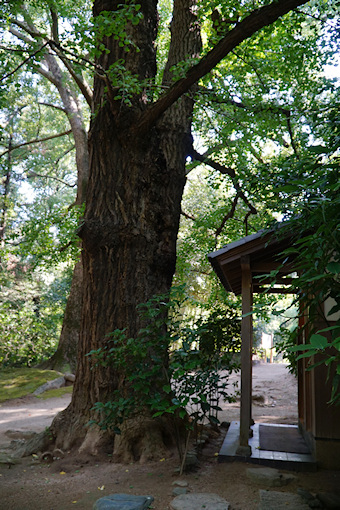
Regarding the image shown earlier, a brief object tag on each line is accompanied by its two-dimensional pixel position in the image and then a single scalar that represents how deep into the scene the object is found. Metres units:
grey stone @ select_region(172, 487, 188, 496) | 4.70
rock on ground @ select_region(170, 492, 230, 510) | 4.32
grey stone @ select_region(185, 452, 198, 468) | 5.42
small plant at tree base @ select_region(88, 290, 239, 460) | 5.06
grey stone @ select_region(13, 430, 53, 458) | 6.18
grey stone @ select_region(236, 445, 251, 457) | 5.85
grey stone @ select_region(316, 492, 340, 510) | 4.43
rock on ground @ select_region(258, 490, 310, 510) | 4.39
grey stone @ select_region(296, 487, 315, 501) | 4.62
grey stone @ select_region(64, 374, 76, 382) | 13.10
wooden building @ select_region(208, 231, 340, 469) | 5.71
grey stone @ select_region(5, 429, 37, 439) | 7.66
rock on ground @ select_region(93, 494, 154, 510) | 4.00
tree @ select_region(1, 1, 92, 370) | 13.24
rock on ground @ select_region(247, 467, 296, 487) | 5.05
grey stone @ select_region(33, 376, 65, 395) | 12.36
